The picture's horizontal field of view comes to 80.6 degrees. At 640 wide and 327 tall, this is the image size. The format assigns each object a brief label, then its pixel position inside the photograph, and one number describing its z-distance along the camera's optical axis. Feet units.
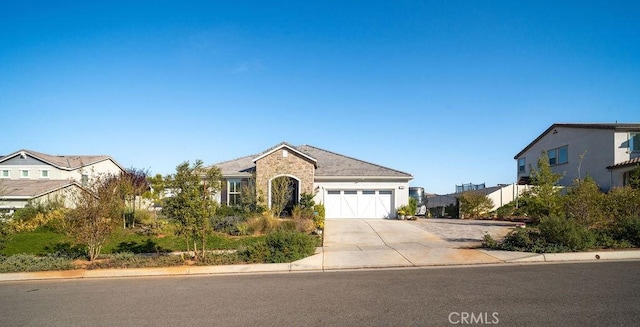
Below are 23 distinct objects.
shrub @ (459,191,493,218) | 89.86
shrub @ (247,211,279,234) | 56.13
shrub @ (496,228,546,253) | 37.35
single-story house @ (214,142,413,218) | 79.97
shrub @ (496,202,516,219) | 84.53
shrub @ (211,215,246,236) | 56.13
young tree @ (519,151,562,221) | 48.49
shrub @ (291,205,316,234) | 57.41
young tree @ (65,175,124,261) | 37.06
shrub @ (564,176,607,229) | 42.57
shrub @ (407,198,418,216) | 82.64
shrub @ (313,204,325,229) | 63.46
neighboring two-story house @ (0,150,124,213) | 81.46
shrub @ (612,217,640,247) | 38.55
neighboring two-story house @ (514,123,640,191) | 80.02
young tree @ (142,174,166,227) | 57.25
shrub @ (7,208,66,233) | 60.59
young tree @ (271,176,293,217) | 74.02
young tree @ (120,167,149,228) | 63.62
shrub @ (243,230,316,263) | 36.01
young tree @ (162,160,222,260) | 35.58
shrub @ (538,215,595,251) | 36.60
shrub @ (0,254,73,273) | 35.42
